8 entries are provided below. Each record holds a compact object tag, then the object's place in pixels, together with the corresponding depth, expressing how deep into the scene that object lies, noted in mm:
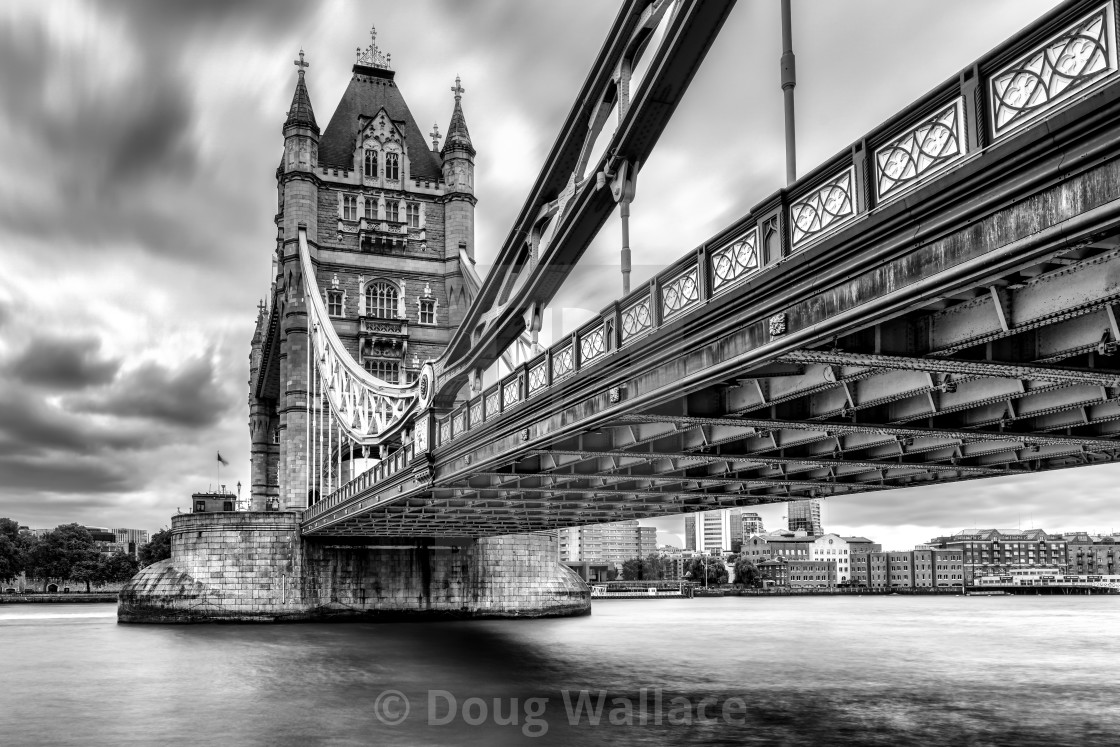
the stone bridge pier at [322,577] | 49375
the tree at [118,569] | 121500
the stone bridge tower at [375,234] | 61750
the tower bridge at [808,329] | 7848
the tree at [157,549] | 111562
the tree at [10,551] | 111125
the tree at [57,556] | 119062
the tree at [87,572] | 118938
